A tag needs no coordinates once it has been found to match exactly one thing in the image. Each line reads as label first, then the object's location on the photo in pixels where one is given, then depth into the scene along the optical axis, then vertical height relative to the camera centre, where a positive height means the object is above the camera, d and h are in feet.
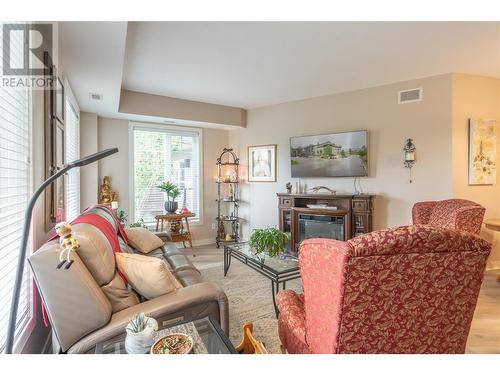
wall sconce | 12.04 +1.48
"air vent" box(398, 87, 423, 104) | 12.16 +4.23
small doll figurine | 3.42 -0.69
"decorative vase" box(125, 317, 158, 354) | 3.59 -2.16
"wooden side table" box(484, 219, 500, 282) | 10.57 -1.62
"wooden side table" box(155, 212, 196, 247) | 15.06 -2.43
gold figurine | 14.23 -0.42
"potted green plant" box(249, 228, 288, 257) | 9.12 -1.99
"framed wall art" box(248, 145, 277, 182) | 16.66 +1.45
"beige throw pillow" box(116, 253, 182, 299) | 5.00 -1.75
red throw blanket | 5.88 -1.00
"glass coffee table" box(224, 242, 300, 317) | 8.02 -2.64
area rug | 7.11 -4.04
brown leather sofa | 4.06 -2.04
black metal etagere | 17.83 -0.62
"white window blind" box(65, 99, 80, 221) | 10.07 +1.35
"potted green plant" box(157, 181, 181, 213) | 15.52 -0.52
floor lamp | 2.81 -0.93
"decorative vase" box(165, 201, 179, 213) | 15.51 -1.23
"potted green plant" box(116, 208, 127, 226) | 13.86 -1.61
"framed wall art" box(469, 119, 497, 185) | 11.75 +1.53
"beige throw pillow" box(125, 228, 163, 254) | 9.57 -2.06
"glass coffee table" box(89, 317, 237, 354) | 3.84 -2.40
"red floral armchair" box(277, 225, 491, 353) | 3.31 -1.43
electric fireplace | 13.57 -2.24
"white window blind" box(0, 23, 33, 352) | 4.17 +0.06
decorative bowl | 3.51 -2.21
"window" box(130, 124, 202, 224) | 15.78 +1.23
